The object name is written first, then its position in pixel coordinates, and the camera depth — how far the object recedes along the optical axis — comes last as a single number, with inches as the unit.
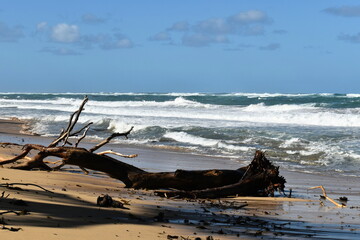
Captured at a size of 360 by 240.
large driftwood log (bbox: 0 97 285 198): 528.0
